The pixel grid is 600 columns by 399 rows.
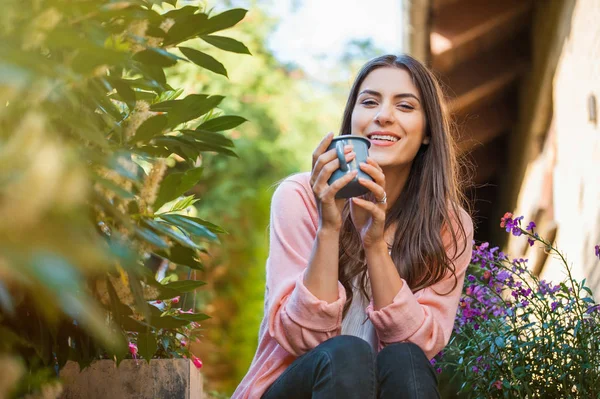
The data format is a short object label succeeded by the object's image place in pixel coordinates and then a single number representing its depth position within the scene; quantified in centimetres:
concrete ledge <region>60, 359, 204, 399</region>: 166
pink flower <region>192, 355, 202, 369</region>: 208
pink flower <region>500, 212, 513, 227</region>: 211
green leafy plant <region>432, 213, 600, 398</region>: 187
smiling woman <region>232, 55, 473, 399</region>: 163
